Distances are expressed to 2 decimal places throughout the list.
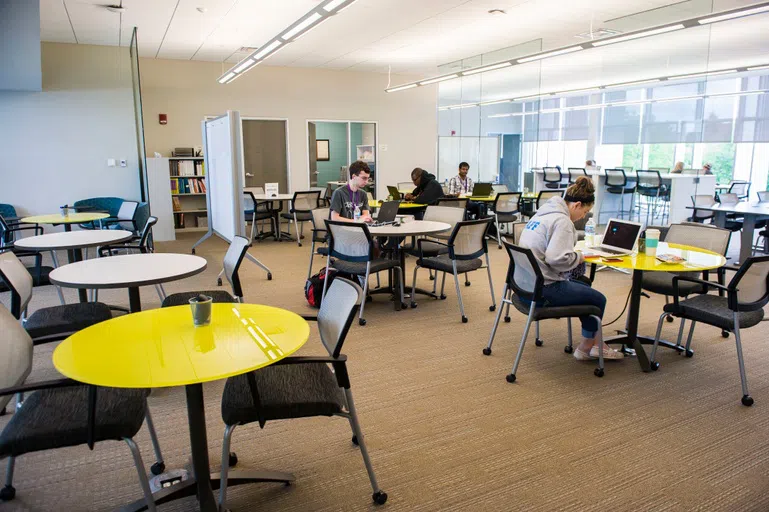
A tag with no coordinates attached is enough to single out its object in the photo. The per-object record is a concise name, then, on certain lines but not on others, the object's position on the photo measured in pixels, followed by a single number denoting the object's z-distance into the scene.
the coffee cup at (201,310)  2.10
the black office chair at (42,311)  3.00
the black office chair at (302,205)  8.38
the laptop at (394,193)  7.75
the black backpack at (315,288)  4.90
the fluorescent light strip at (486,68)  8.21
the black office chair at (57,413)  1.79
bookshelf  9.67
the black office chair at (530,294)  3.22
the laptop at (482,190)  8.33
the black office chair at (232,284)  3.25
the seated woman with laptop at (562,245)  3.23
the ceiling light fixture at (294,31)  4.85
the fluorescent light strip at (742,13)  5.20
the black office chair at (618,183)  9.98
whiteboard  5.75
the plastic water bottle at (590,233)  3.96
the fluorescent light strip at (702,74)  7.55
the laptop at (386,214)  5.03
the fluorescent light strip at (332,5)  4.73
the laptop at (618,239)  3.60
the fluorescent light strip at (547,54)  6.82
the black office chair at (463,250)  4.53
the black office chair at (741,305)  3.00
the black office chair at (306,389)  1.97
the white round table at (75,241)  3.88
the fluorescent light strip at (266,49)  6.55
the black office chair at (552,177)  11.85
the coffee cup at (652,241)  3.60
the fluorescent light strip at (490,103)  11.02
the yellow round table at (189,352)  1.65
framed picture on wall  11.63
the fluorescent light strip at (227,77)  8.76
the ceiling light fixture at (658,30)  5.21
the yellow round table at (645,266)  3.26
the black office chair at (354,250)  4.40
